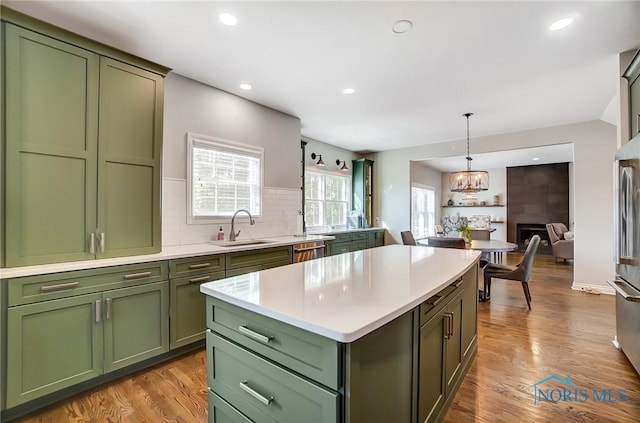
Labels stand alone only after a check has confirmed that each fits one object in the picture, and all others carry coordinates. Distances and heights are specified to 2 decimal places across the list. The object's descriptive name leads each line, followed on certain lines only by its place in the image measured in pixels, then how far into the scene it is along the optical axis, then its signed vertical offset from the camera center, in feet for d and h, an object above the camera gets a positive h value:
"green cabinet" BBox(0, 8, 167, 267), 5.98 +1.56
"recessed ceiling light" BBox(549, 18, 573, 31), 7.08 +4.80
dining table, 13.00 -1.57
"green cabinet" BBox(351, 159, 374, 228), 21.42 +1.82
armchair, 21.88 -2.27
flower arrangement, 15.11 -1.00
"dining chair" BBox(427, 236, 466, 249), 12.61 -1.32
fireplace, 27.37 -2.08
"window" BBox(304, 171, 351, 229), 18.16 +0.96
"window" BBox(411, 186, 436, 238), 26.40 +0.21
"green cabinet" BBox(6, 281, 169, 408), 5.69 -2.82
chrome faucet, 11.09 -0.73
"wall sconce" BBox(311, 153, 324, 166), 17.86 +3.55
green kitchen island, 3.05 -1.69
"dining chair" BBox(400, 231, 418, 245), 15.66 -1.37
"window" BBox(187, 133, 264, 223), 10.36 +1.36
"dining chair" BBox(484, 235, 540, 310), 12.00 -2.52
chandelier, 15.07 +1.70
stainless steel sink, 10.46 -1.14
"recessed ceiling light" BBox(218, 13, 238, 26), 6.95 +4.81
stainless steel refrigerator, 6.18 -0.68
